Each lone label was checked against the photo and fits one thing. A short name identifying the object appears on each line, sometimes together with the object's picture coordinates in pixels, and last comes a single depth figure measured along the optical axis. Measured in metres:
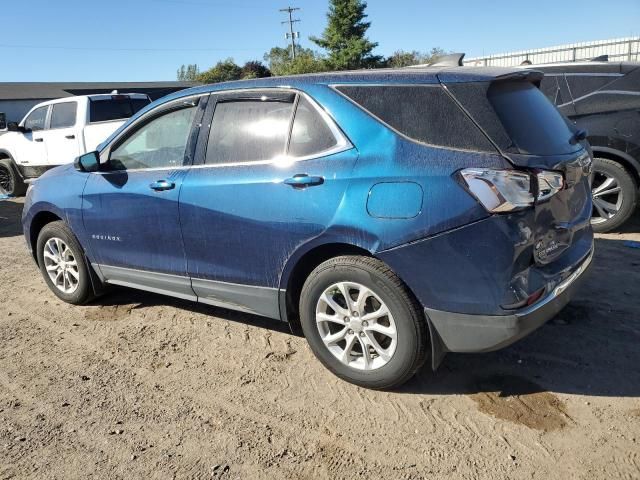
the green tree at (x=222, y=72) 58.72
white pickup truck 9.95
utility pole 64.81
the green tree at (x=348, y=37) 47.75
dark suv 5.85
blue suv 2.71
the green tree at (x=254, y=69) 56.28
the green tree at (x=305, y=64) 49.29
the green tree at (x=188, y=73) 87.59
